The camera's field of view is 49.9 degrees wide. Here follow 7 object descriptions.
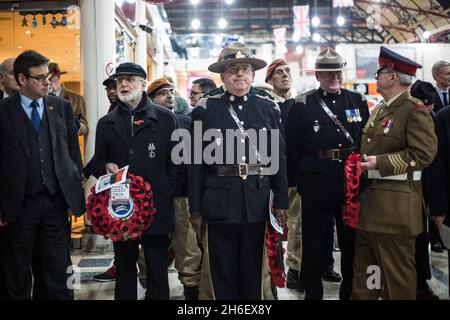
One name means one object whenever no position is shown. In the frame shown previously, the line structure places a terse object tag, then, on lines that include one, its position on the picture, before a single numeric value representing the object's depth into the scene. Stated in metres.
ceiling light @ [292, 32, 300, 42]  16.77
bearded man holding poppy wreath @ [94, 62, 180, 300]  3.32
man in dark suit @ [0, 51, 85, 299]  3.21
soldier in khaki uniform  3.12
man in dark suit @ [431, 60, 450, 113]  5.43
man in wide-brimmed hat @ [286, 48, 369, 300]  3.62
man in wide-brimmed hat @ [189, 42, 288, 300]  3.06
